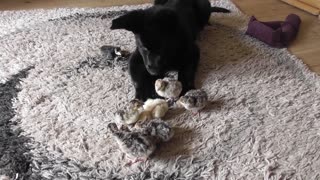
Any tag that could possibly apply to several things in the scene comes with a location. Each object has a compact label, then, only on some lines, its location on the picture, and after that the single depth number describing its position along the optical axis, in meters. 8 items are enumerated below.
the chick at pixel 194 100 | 1.29
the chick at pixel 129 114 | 1.25
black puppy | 1.31
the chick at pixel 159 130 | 1.18
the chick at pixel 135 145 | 1.11
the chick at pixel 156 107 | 1.29
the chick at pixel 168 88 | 1.34
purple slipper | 1.77
